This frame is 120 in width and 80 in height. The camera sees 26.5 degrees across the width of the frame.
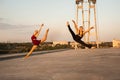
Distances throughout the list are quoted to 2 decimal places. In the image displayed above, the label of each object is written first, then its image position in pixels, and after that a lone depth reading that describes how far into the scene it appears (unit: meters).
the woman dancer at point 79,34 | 12.85
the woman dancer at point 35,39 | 16.21
